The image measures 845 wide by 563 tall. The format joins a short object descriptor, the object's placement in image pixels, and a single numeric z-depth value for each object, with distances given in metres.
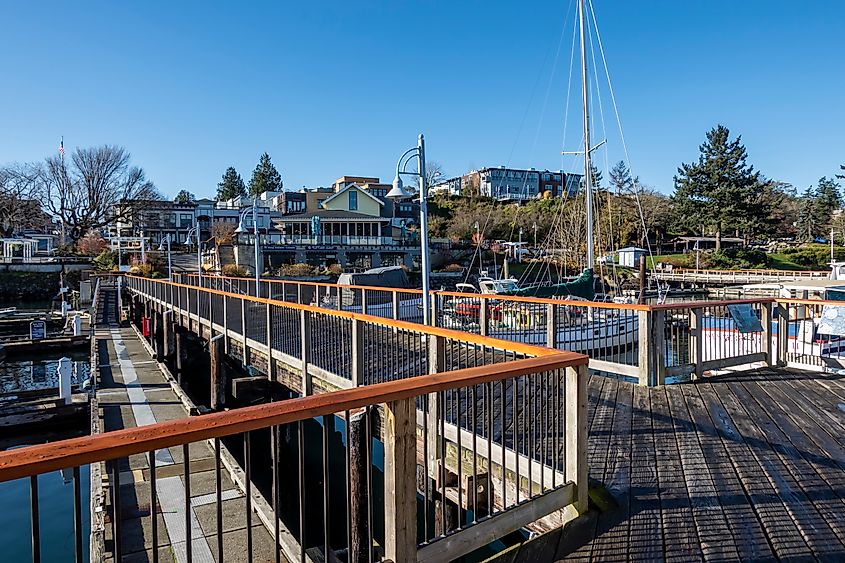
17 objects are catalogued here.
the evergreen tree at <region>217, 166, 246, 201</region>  101.38
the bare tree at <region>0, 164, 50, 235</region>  55.83
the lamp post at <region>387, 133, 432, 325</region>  9.41
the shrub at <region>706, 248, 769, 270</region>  52.91
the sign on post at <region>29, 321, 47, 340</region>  24.81
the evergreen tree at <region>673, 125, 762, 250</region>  55.19
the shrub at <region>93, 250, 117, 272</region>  46.22
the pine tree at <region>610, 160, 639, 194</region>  73.19
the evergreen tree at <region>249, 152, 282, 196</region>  97.49
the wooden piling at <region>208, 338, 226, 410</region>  11.75
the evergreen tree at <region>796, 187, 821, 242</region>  68.50
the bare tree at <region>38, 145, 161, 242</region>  56.88
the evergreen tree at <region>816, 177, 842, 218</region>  69.50
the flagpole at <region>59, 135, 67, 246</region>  56.28
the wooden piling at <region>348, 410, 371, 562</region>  2.95
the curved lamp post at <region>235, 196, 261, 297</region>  15.54
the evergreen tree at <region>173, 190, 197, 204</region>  90.97
